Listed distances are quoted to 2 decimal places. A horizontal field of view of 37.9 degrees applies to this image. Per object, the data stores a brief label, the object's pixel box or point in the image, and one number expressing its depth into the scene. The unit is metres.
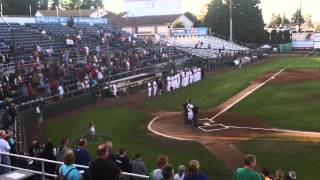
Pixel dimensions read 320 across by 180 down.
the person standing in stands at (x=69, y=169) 8.85
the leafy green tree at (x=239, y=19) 85.12
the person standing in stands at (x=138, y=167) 12.02
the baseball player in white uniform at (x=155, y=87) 35.82
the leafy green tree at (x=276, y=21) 137.10
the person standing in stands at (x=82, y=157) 10.86
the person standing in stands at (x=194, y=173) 8.55
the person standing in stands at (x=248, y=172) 8.16
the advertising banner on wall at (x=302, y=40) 80.21
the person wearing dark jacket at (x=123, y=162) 11.55
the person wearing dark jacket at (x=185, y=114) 24.70
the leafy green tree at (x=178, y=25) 85.25
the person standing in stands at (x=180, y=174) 9.47
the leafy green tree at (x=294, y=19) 123.78
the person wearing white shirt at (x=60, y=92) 30.32
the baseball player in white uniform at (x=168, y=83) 37.33
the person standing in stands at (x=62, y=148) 12.76
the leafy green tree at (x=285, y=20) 140.30
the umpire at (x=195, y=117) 23.97
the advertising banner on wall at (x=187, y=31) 73.62
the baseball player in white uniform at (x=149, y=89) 35.38
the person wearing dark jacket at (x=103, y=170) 8.08
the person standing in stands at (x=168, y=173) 8.26
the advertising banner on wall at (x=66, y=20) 50.47
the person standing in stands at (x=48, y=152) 13.17
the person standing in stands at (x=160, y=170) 9.14
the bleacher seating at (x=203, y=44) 64.12
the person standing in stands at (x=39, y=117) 25.92
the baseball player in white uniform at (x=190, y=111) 24.50
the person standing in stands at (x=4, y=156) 12.40
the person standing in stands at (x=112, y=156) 11.34
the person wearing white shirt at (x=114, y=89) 35.56
